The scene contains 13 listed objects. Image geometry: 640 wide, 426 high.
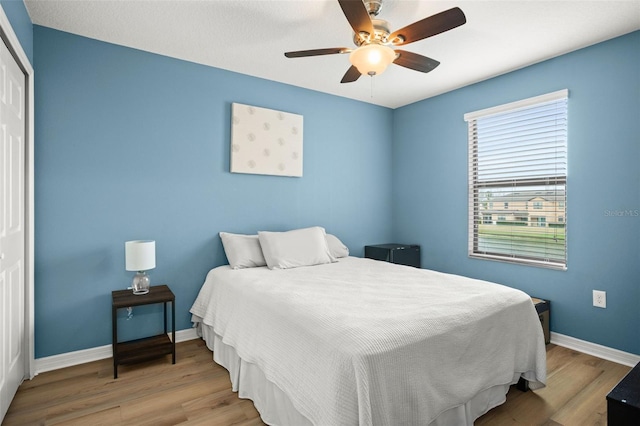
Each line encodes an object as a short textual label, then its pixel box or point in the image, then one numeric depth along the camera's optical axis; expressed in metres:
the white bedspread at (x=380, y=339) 1.44
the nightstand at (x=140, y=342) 2.46
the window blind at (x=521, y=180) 3.08
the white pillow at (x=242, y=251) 3.09
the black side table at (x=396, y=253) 4.04
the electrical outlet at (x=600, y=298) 2.79
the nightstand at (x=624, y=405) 1.07
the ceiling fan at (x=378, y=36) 1.84
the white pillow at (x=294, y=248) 3.08
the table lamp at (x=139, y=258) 2.59
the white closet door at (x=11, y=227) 1.91
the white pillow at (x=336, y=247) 3.65
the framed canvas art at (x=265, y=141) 3.36
